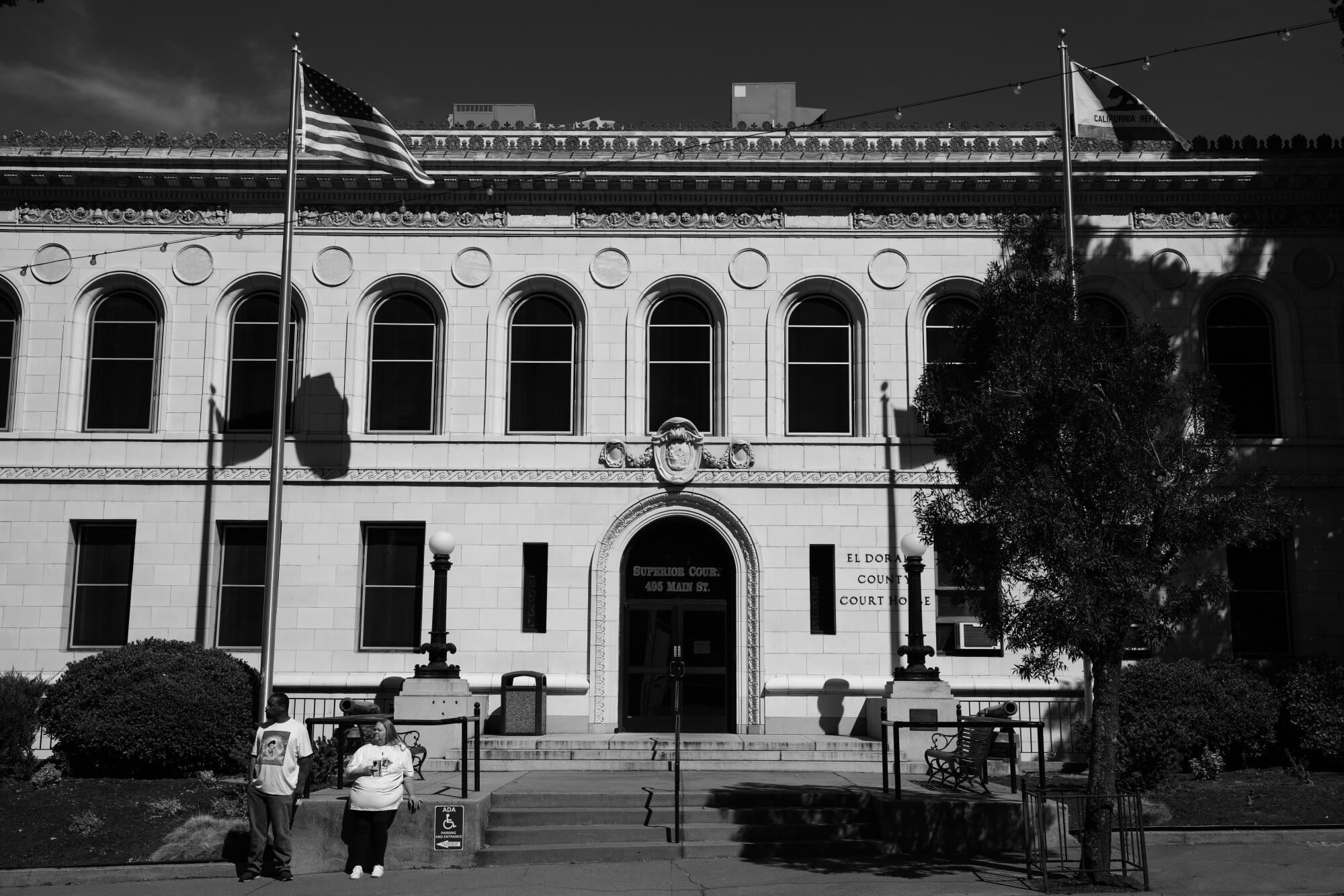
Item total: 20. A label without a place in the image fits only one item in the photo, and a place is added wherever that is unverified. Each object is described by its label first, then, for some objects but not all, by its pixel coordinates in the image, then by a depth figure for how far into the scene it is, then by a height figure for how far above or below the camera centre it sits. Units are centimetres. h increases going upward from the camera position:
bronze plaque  1947 -134
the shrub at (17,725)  1856 -151
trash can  2092 -133
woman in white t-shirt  1352 -185
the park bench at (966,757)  1579 -165
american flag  2017 +819
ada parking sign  1408 -227
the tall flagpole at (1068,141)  2138 +867
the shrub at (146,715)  1825 -132
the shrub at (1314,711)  1934 -123
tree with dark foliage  1271 +147
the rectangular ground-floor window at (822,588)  2267 +77
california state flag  2247 +954
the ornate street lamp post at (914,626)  2022 +7
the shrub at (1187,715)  1845 -130
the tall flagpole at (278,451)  1844 +277
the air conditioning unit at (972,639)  2261 -15
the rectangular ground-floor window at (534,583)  2275 +83
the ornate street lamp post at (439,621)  1972 +10
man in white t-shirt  1380 -173
